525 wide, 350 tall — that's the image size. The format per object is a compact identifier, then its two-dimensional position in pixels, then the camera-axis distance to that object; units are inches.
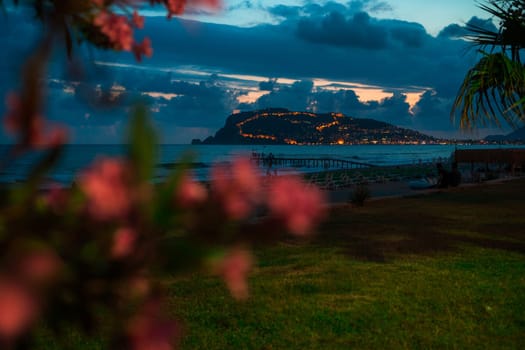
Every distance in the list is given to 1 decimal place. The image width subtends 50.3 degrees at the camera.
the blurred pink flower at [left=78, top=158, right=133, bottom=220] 30.0
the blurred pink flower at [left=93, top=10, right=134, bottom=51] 63.7
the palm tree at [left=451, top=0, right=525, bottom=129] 358.9
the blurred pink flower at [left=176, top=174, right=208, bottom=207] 36.1
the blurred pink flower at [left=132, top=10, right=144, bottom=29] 68.9
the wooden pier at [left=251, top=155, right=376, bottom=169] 3814.0
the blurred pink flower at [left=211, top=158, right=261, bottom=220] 37.3
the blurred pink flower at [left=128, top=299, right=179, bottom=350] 31.9
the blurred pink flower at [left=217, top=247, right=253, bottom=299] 34.6
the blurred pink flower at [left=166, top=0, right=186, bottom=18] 65.2
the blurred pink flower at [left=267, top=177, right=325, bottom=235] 35.0
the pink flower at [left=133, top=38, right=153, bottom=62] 70.4
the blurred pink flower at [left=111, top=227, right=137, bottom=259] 34.4
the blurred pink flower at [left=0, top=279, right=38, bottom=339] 20.7
